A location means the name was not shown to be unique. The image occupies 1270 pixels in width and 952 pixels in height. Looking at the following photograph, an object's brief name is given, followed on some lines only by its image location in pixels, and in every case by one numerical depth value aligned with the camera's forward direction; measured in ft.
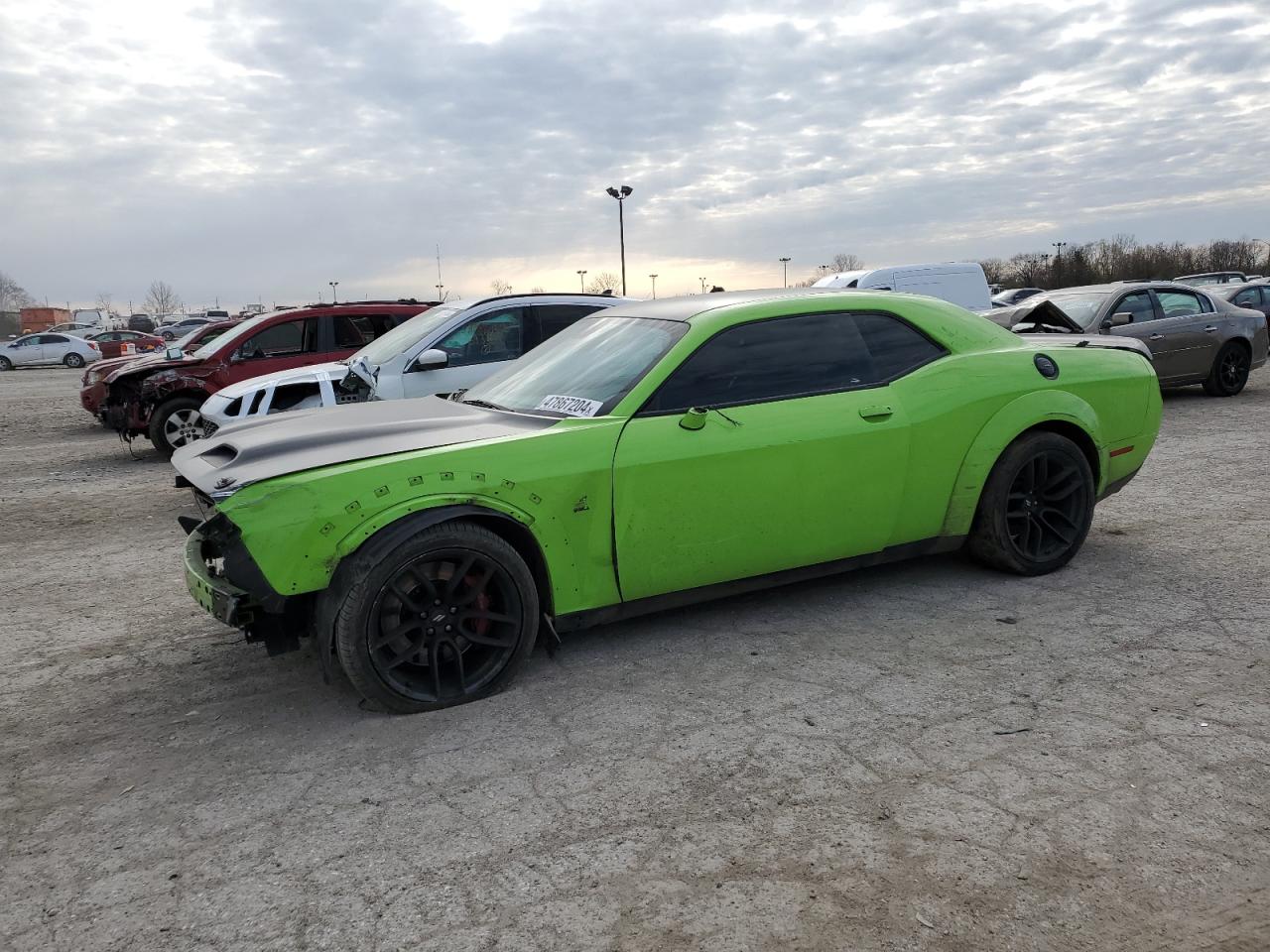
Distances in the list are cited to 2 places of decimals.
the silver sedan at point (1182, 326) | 39.75
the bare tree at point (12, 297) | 469.57
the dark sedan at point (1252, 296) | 57.93
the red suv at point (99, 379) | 41.42
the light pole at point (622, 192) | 133.08
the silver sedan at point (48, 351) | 130.00
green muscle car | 12.05
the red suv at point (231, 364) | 37.27
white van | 44.78
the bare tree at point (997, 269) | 287.89
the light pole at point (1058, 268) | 252.62
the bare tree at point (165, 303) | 512.80
